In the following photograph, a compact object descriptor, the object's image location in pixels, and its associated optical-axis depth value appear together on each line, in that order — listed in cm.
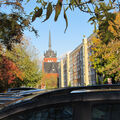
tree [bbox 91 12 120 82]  2907
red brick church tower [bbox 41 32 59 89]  14576
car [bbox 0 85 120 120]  258
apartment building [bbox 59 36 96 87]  8862
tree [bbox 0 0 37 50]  1320
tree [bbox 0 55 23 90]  2690
